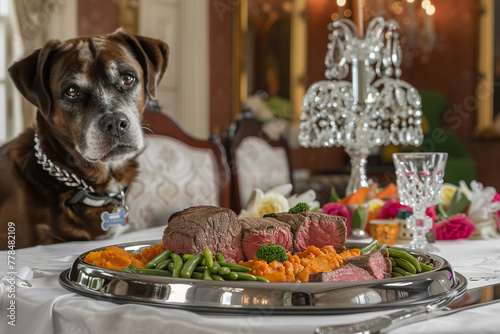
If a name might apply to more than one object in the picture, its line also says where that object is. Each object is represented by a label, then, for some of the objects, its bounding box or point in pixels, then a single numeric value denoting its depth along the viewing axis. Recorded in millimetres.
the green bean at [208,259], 755
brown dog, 1386
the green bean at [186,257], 771
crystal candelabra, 1865
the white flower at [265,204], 1411
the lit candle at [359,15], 1845
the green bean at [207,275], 727
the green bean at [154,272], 765
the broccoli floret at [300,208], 961
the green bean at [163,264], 786
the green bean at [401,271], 794
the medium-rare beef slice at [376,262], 747
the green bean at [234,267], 759
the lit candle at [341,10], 5758
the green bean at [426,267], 819
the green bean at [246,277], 724
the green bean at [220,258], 785
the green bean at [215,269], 747
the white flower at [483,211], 1452
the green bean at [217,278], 734
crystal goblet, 1196
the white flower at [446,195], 1596
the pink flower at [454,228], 1397
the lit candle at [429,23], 4668
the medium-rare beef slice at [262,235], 818
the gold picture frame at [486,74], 5871
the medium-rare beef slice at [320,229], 880
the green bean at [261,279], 716
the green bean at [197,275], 742
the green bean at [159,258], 798
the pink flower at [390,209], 1477
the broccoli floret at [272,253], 767
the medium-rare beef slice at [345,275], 704
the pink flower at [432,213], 1425
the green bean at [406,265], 802
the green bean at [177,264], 746
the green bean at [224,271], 742
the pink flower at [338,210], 1457
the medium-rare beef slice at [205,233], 792
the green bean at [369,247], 914
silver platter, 649
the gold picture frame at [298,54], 5934
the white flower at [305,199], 1488
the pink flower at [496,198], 1571
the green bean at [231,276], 737
